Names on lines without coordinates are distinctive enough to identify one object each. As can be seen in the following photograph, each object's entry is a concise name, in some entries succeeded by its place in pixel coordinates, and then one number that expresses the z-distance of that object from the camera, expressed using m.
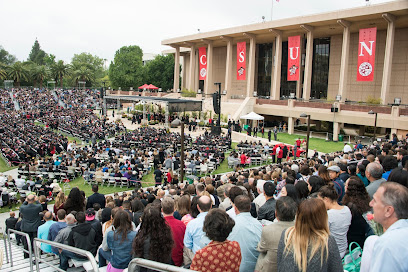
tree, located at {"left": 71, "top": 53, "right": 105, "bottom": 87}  85.50
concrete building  32.94
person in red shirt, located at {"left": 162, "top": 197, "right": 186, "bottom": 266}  4.75
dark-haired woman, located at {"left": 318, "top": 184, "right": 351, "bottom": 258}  4.53
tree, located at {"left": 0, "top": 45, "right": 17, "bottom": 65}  106.96
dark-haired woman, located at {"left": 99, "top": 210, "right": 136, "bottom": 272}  4.79
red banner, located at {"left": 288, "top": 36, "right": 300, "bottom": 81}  40.03
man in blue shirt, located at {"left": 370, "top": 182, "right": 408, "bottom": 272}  2.40
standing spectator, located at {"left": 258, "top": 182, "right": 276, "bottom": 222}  5.74
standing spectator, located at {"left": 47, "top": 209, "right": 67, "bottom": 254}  6.73
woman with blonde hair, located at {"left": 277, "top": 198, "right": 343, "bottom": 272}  2.93
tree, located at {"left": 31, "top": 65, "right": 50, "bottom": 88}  75.81
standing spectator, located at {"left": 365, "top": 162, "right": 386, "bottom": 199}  6.41
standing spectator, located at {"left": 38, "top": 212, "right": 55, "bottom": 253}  6.98
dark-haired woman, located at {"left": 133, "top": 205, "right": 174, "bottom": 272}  4.22
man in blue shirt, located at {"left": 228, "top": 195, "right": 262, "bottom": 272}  4.14
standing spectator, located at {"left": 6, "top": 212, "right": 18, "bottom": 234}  9.31
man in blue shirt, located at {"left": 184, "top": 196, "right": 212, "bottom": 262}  4.50
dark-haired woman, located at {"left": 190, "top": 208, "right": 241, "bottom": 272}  3.58
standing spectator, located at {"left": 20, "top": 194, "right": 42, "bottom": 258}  8.13
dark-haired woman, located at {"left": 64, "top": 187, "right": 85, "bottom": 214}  8.42
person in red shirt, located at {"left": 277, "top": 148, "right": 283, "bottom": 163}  21.72
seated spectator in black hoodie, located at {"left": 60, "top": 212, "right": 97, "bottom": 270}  5.78
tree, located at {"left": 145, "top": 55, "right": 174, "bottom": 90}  71.56
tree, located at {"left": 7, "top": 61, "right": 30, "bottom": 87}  72.25
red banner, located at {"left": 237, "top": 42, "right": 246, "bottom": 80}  45.33
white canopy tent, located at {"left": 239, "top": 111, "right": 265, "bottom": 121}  33.35
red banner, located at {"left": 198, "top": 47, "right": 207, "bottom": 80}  53.25
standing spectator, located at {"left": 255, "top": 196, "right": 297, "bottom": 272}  3.79
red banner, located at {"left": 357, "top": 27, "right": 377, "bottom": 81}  33.06
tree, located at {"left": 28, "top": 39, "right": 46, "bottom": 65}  124.69
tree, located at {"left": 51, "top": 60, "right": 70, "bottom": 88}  80.31
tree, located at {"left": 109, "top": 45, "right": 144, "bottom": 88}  67.75
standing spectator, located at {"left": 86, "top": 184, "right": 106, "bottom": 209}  9.43
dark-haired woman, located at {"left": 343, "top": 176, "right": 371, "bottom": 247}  4.78
